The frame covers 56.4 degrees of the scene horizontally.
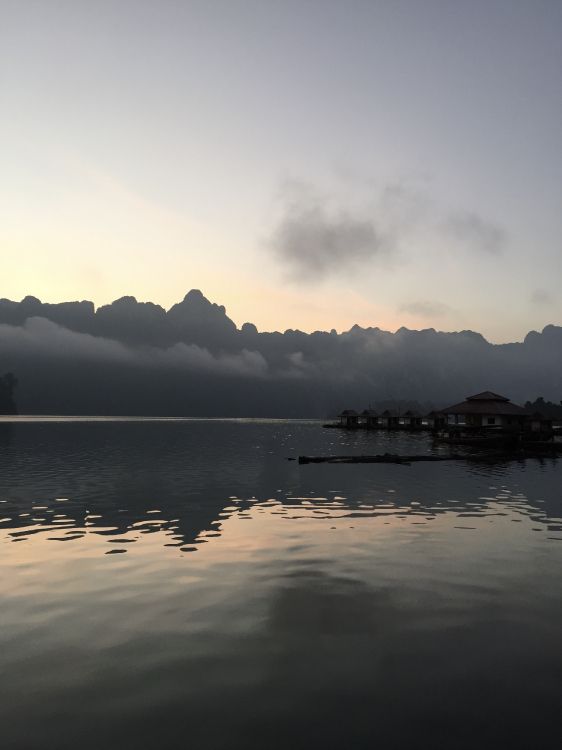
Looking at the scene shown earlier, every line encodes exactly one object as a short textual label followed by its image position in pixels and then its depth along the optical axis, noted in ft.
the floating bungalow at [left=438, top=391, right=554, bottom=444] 279.49
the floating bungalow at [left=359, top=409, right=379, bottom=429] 580.01
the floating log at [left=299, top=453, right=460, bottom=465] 176.04
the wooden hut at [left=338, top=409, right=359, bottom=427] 611.88
